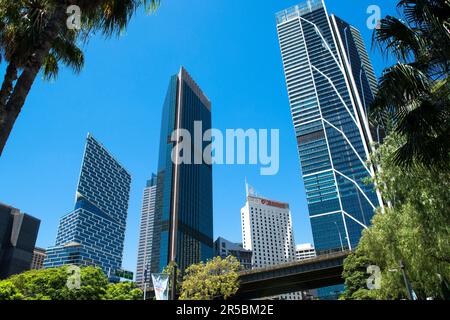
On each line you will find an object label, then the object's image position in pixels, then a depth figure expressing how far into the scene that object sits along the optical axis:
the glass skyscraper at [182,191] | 142.62
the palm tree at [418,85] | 8.06
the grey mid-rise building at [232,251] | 188.43
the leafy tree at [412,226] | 14.97
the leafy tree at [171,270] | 48.58
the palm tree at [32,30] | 6.73
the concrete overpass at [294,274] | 60.69
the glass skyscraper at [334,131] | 161.12
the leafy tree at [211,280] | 41.88
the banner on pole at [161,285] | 27.05
